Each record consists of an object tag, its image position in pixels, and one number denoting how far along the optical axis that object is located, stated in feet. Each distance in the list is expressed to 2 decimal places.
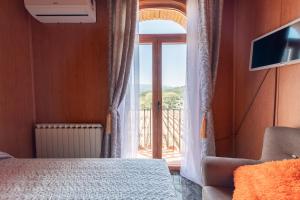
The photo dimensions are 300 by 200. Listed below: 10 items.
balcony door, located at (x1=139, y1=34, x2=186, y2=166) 10.03
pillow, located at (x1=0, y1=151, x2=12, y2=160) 6.25
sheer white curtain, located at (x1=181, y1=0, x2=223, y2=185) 8.68
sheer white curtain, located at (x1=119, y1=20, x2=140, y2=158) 9.28
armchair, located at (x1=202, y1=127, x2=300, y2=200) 5.12
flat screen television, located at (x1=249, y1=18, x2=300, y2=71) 5.69
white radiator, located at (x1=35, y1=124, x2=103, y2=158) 9.26
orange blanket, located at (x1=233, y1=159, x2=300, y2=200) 4.02
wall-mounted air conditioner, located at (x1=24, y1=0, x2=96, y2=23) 7.62
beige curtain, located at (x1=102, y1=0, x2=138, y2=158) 8.86
